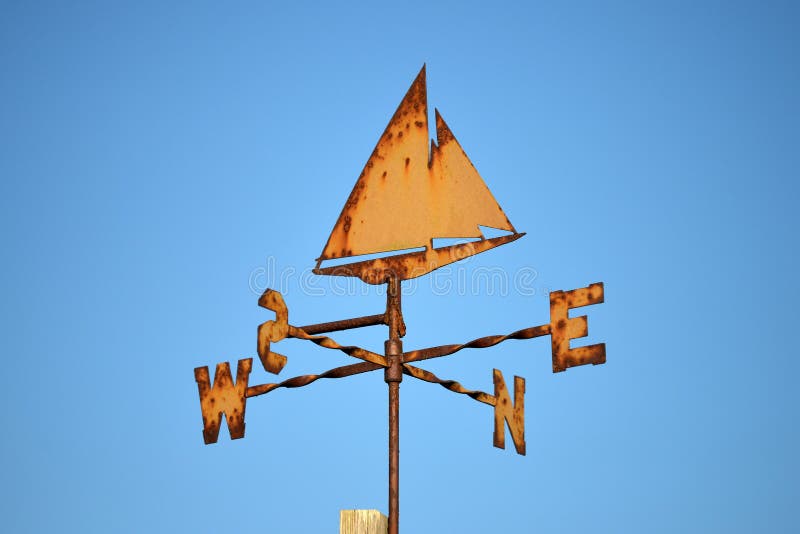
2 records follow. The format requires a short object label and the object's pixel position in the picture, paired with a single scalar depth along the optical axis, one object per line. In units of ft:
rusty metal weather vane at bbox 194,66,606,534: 28.53
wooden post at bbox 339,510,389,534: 26.00
